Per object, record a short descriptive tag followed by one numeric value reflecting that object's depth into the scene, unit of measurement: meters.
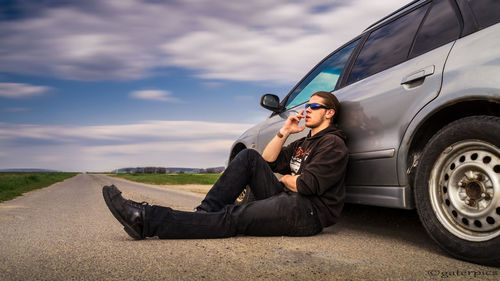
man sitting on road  2.60
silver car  2.04
